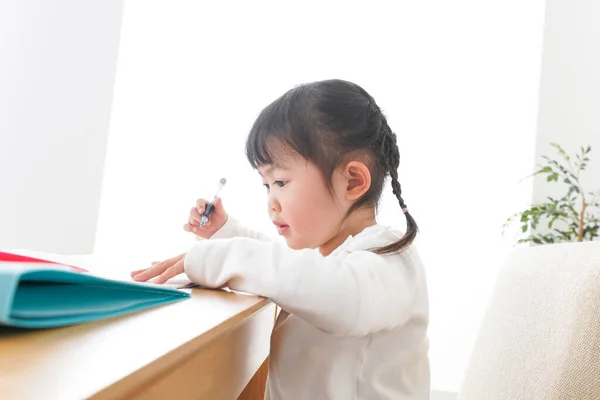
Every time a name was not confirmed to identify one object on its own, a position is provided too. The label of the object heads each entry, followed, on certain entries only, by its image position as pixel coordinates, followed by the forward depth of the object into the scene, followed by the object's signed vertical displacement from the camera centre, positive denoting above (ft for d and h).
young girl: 2.14 -0.15
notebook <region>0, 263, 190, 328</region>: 1.02 -0.20
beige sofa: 2.23 -0.37
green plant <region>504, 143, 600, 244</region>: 8.17 +0.42
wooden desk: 0.71 -0.23
